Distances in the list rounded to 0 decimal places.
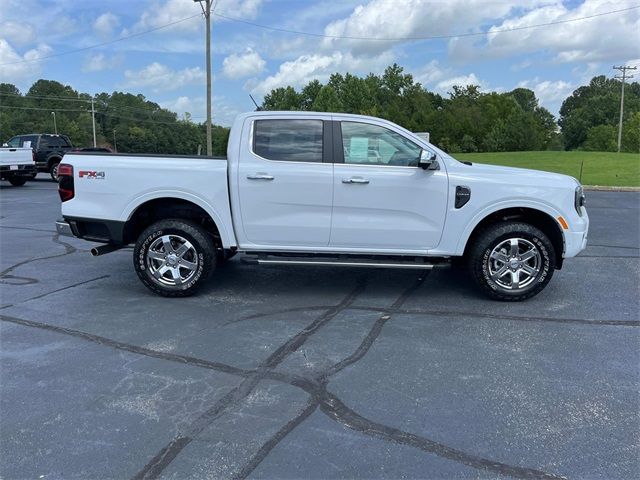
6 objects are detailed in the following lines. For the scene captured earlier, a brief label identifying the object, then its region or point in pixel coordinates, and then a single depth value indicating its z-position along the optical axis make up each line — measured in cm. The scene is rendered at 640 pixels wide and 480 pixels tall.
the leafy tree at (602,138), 9119
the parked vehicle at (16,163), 1969
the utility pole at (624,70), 6738
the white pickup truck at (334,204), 546
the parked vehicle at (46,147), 2288
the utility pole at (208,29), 2778
